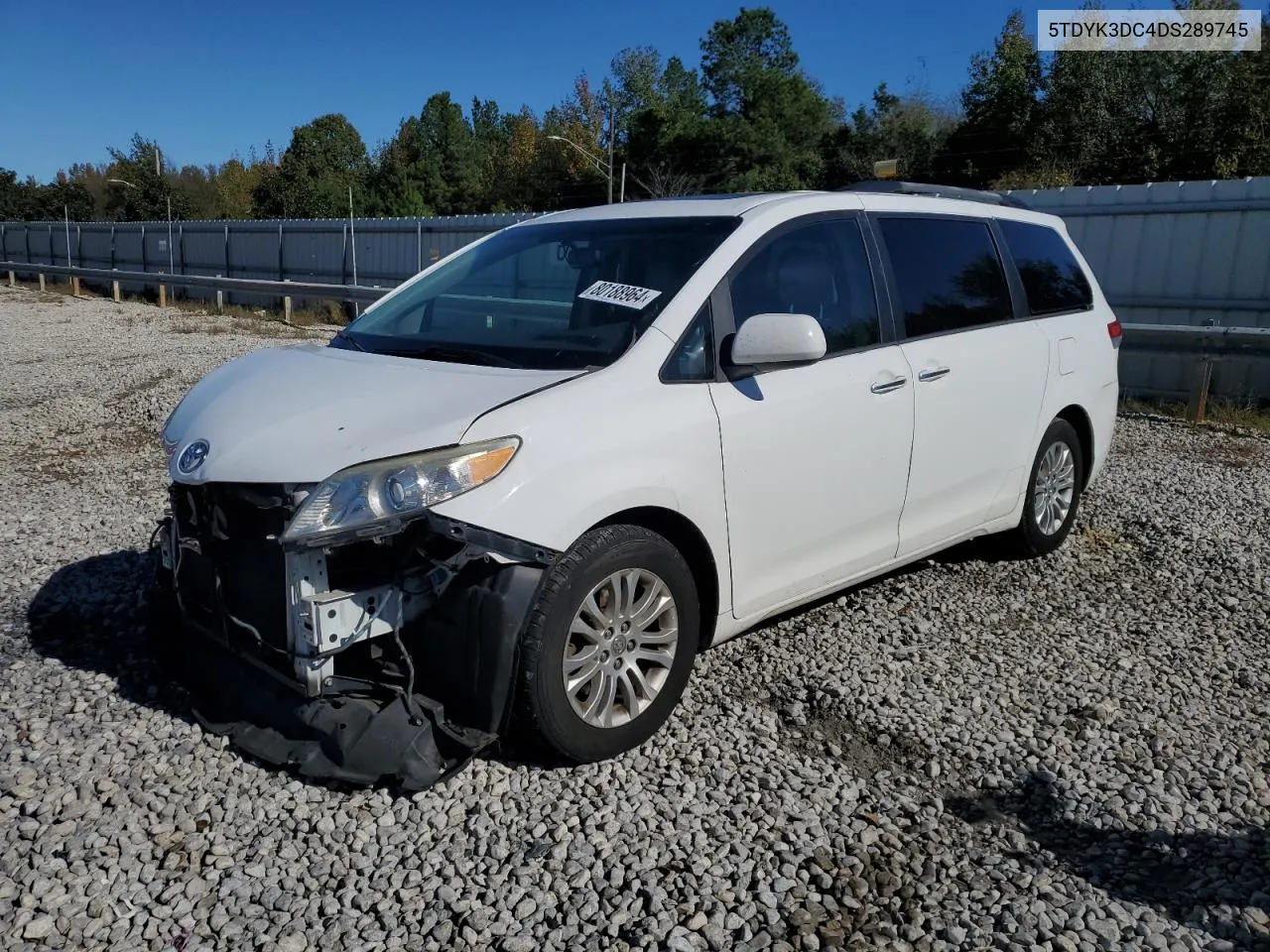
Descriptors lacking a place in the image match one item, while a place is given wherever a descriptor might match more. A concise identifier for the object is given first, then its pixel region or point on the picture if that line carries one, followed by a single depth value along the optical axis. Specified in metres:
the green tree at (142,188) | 62.09
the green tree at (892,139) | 48.34
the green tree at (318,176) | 64.81
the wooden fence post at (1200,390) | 10.09
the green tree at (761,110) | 52.88
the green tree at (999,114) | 43.56
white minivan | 3.12
